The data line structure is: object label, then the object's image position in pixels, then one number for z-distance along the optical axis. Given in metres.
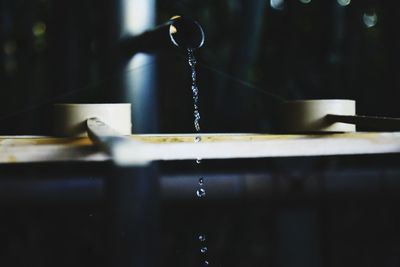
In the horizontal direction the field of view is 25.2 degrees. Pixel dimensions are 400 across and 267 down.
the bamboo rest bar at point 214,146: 0.84
